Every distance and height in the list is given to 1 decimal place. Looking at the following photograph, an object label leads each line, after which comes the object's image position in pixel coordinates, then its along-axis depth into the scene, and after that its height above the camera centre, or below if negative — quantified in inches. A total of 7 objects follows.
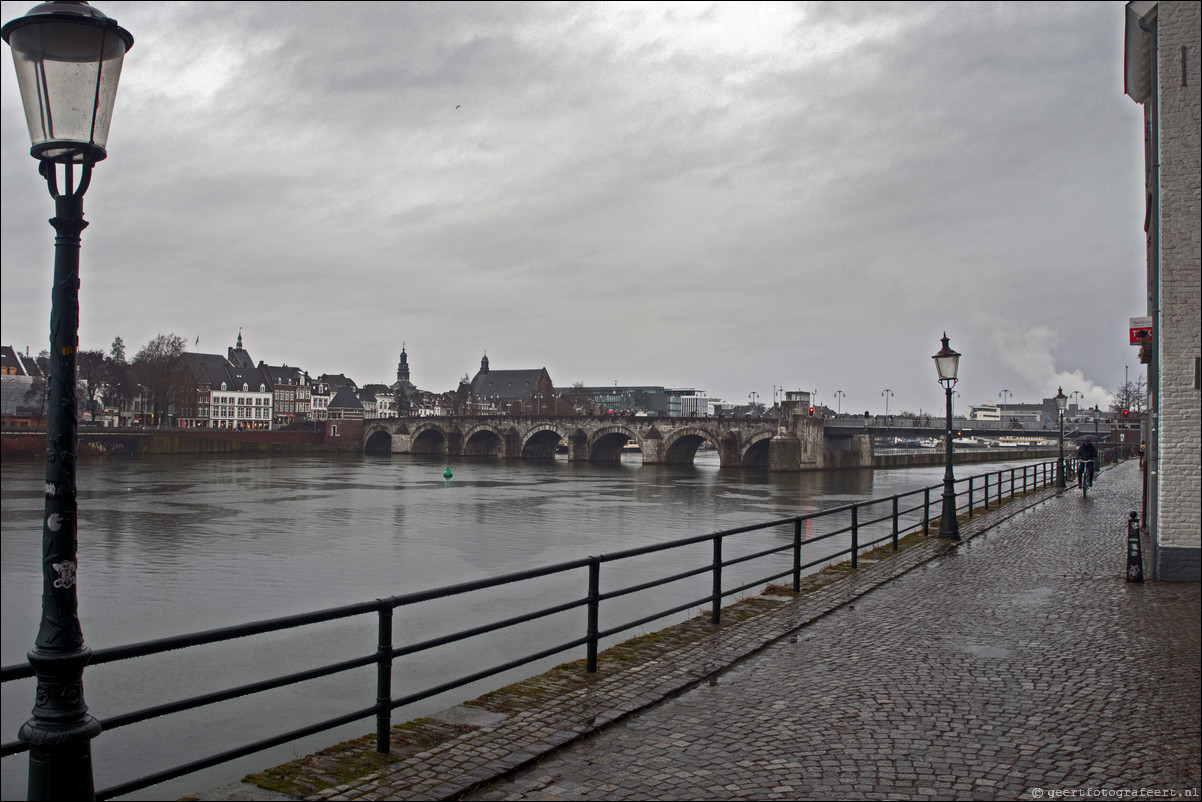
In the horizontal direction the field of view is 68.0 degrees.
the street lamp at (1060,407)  1196.5 +39.7
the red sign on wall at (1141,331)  594.5 +69.9
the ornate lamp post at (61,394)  133.0 +4.5
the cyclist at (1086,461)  1087.5 -34.5
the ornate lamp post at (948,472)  648.4 -29.9
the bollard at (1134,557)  464.1 -63.8
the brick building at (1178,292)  471.2 +76.3
